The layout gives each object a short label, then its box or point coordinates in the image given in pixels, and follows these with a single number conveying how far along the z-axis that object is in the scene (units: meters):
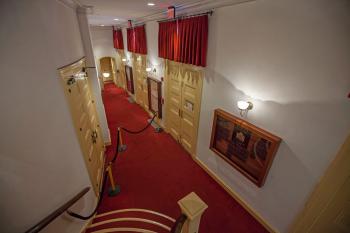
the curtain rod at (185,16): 3.22
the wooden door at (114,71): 12.12
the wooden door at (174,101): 4.94
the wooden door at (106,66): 13.43
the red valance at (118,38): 9.44
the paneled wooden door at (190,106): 4.17
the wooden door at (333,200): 1.84
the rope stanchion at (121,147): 5.29
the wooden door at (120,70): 10.33
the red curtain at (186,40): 3.48
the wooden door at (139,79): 7.66
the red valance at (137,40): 6.30
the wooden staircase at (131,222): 2.99
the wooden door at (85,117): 2.57
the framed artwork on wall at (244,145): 2.78
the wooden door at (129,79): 9.15
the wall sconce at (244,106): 2.84
